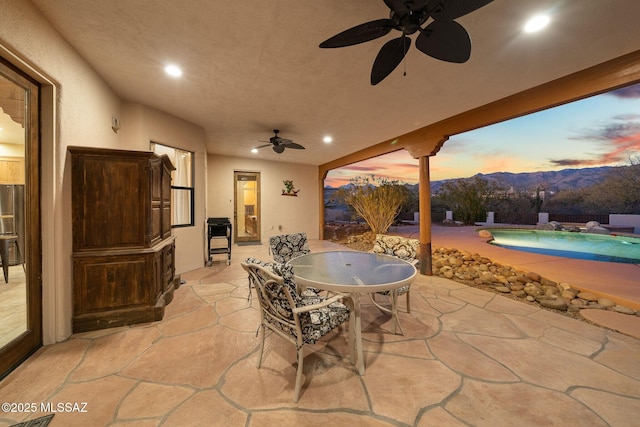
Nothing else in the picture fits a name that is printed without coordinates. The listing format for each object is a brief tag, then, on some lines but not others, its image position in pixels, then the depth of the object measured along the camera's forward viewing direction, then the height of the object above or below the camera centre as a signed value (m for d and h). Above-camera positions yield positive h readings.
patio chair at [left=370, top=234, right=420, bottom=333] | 2.58 -0.42
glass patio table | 1.63 -0.50
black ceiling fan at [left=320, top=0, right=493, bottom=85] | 1.25 +1.13
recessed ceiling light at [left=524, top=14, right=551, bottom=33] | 1.70 +1.46
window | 4.04 +0.49
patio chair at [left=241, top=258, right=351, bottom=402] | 1.37 -0.61
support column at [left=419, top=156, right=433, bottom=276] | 4.02 -0.10
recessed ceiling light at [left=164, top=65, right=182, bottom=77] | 2.43 +1.59
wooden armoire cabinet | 2.15 -0.22
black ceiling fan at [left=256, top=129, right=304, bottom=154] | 4.27 +1.36
